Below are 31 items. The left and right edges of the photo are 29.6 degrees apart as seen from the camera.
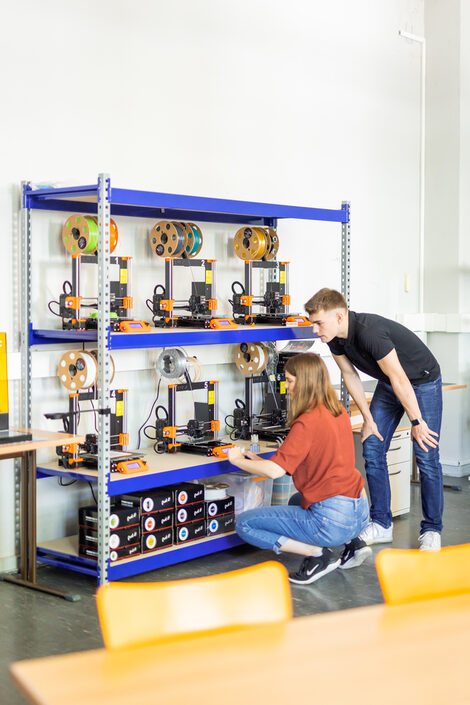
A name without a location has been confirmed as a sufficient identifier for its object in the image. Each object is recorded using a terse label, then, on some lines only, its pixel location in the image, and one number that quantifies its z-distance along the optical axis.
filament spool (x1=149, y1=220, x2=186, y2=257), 4.81
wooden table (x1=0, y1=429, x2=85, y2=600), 3.99
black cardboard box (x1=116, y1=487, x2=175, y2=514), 4.44
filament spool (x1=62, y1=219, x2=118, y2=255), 4.28
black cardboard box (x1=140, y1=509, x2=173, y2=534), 4.43
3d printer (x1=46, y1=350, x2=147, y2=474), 4.22
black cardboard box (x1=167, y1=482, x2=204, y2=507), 4.66
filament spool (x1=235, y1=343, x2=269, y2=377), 5.37
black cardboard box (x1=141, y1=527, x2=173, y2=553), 4.44
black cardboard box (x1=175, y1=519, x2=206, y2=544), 4.64
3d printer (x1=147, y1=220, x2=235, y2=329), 4.71
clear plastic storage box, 5.07
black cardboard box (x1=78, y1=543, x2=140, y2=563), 4.26
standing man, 4.46
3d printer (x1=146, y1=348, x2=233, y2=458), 4.77
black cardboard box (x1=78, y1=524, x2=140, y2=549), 4.25
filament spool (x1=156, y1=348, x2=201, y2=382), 4.79
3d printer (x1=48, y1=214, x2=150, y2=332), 4.28
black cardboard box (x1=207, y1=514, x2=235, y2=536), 4.83
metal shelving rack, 4.00
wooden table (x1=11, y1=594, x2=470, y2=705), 1.46
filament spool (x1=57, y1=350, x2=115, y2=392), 4.19
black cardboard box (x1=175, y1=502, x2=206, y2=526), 4.63
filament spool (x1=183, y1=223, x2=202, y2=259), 4.88
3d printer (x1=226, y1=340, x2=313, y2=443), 5.30
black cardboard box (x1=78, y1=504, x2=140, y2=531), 4.26
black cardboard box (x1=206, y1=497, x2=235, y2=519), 4.81
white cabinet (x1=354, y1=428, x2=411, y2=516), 5.57
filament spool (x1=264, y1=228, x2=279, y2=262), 5.31
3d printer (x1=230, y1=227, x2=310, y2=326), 5.18
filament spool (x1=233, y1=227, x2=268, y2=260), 5.25
